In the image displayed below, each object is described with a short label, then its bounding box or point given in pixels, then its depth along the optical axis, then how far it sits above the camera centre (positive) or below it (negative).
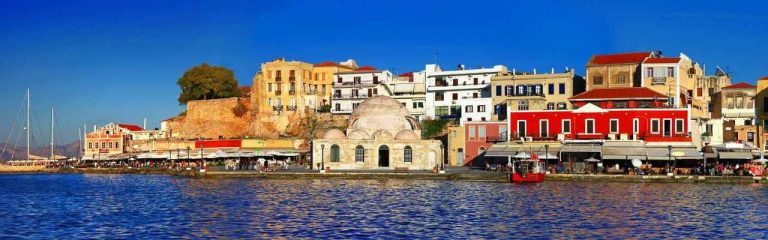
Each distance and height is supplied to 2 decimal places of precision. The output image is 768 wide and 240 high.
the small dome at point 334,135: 68.75 +1.10
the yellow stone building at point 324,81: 97.50 +7.57
